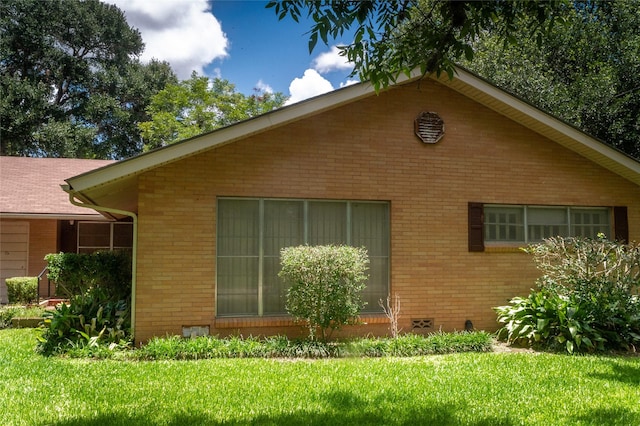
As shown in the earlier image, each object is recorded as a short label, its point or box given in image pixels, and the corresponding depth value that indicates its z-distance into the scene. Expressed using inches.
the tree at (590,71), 638.5
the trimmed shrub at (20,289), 475.8
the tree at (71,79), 1007.0
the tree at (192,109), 995.8
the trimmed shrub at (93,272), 370.9
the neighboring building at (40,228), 513.0
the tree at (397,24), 163.2
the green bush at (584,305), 312.2
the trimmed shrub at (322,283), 301.8
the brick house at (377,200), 315.3
